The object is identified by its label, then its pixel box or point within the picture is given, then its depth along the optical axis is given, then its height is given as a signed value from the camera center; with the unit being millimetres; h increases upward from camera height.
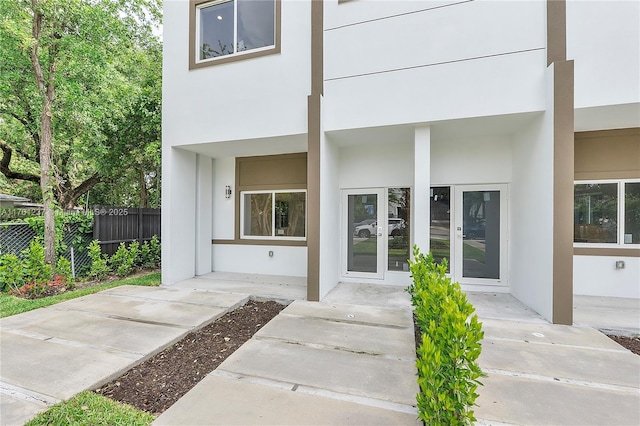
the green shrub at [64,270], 6073 -1266
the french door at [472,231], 5637 -350
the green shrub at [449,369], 1806 -1043
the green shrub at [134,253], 7330 -1067
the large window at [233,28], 5770 +3964
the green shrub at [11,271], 5480 -1174
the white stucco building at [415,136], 4121 +1525
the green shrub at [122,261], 7010 -1245
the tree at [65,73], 6168 +3412
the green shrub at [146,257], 7996 -1289
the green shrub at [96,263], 6621 -1202
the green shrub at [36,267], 5570 -1095
